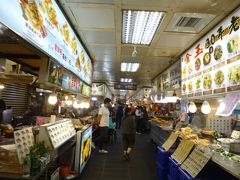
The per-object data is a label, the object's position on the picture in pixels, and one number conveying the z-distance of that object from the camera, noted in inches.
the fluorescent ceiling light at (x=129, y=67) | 393.8
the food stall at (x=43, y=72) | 107.6
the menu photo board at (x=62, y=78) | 161.7
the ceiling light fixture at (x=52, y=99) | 212.0
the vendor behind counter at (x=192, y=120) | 284.2
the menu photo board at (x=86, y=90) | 309.7
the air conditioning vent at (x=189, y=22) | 177.0
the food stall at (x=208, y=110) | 137.1
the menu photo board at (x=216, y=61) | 164.8
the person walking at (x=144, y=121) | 523.8
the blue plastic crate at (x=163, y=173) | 185.3
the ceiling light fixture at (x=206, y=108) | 216.8
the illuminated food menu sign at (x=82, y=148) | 197.6
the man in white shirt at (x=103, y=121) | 299.4
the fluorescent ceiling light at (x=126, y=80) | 614.9
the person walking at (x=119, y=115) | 579.0
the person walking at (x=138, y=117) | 531.8
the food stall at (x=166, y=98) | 318.5
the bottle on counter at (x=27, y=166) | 106.7
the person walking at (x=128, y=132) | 286.2
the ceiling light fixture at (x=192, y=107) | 253.3
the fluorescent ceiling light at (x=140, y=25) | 180.2
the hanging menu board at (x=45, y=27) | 97.8
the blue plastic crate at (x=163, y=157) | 186.2
